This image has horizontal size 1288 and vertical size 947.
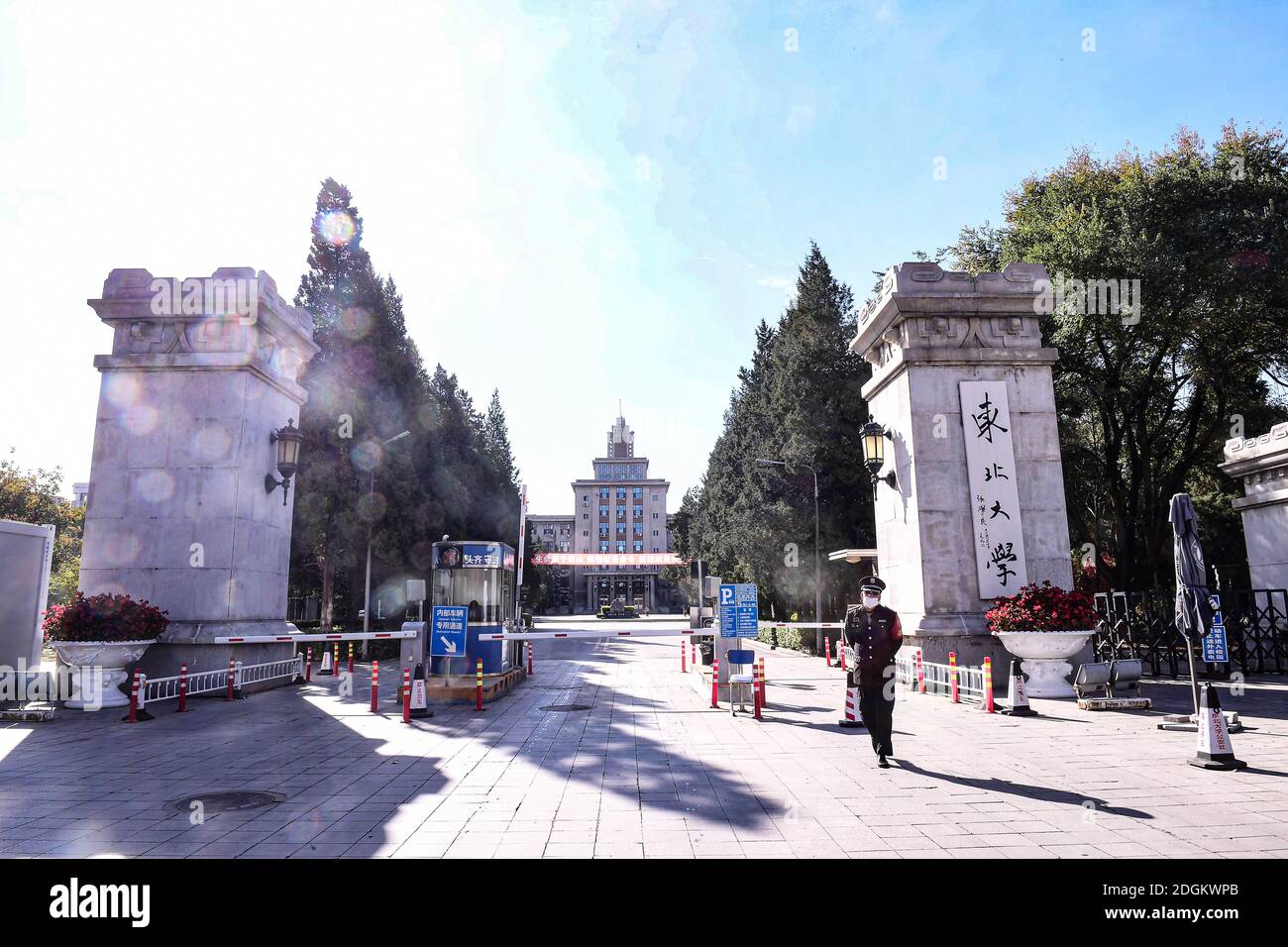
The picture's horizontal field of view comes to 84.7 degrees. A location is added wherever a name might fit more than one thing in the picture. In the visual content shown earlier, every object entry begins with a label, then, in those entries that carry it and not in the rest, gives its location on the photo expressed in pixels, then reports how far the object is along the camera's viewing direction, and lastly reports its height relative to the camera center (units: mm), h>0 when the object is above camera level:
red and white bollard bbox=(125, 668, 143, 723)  11302 -1943
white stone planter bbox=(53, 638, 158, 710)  12570 -1457
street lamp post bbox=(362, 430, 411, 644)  25648 -917
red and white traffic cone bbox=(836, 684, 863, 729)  10617 -2021
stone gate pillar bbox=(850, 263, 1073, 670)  14742 +2586
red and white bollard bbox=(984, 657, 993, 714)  11680 -1828
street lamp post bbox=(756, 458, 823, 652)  29109 -796
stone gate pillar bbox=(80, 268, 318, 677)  14414 +2607
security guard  7902 -955
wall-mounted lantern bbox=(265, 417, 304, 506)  15789 +2932
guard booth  16297 +48
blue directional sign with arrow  13023 -923
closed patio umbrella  9336 -103
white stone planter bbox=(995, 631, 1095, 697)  12930 -1519
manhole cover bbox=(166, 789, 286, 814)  6324 -1976
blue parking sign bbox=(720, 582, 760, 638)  13477 -659
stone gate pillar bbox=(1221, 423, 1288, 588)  18891 +1910
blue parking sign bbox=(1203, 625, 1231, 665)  14211 -1573
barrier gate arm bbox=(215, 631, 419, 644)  14130 -1107
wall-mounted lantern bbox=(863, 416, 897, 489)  15828 +2863
